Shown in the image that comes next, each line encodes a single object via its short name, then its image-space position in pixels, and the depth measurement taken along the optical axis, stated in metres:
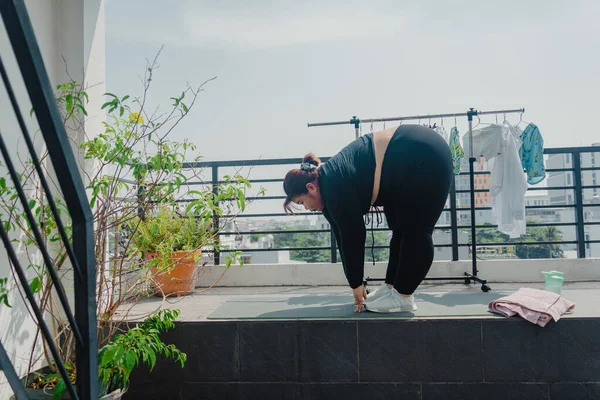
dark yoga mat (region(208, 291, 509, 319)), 2.26
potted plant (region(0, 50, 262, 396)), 1.82
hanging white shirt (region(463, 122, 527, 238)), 3.35
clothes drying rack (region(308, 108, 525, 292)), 3.22
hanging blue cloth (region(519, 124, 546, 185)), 3.37
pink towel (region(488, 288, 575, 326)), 2.08
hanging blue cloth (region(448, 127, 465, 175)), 3.46
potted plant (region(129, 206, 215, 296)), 3.02
